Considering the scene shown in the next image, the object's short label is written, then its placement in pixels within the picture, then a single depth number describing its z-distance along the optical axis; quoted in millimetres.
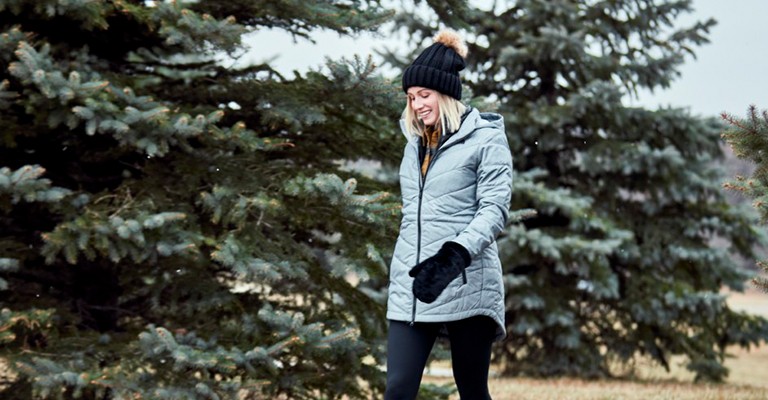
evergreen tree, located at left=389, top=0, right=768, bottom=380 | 21547
